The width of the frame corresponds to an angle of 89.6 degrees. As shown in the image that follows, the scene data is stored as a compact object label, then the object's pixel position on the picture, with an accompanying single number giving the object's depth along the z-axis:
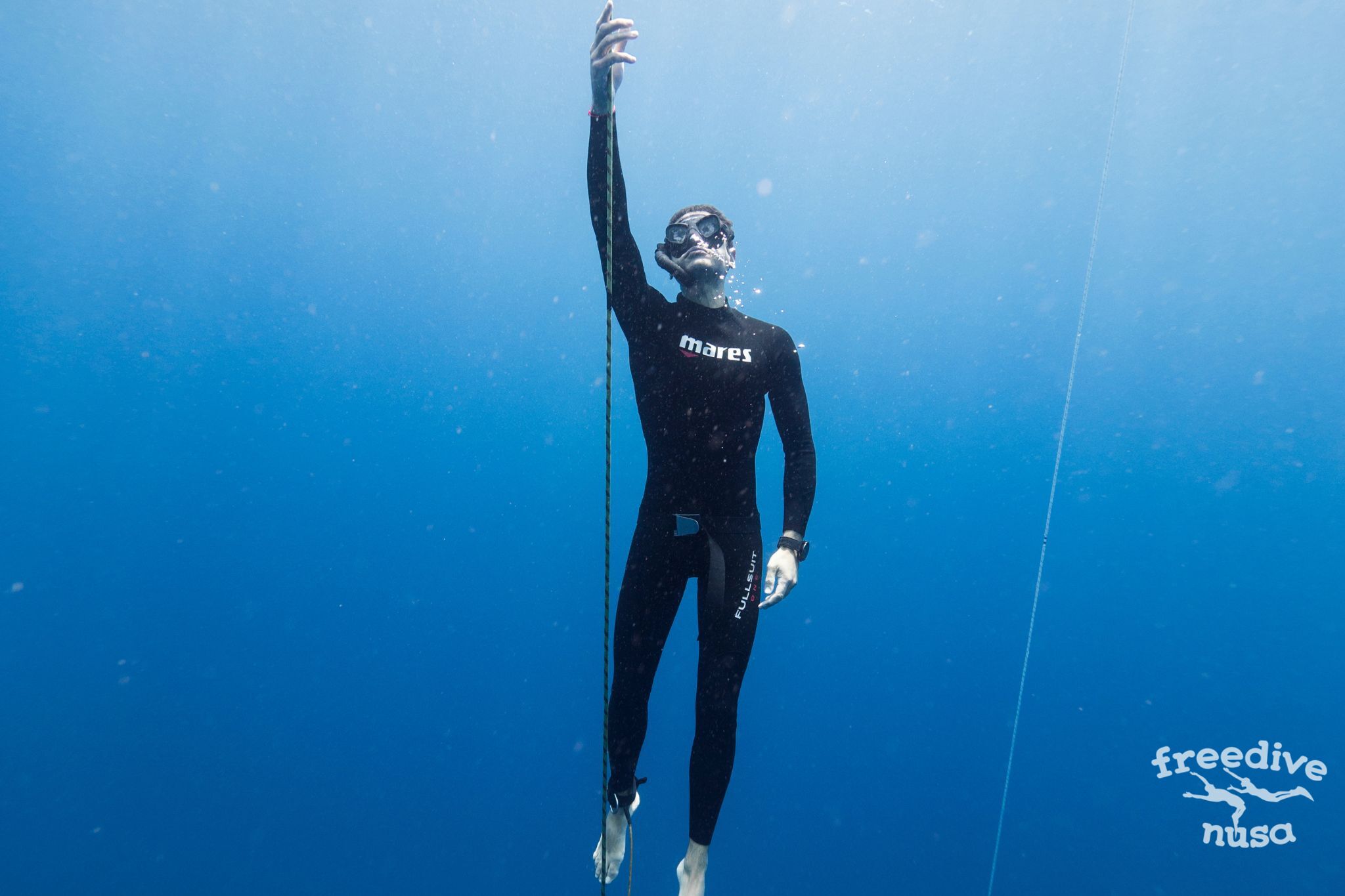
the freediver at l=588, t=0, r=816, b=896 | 2.17
